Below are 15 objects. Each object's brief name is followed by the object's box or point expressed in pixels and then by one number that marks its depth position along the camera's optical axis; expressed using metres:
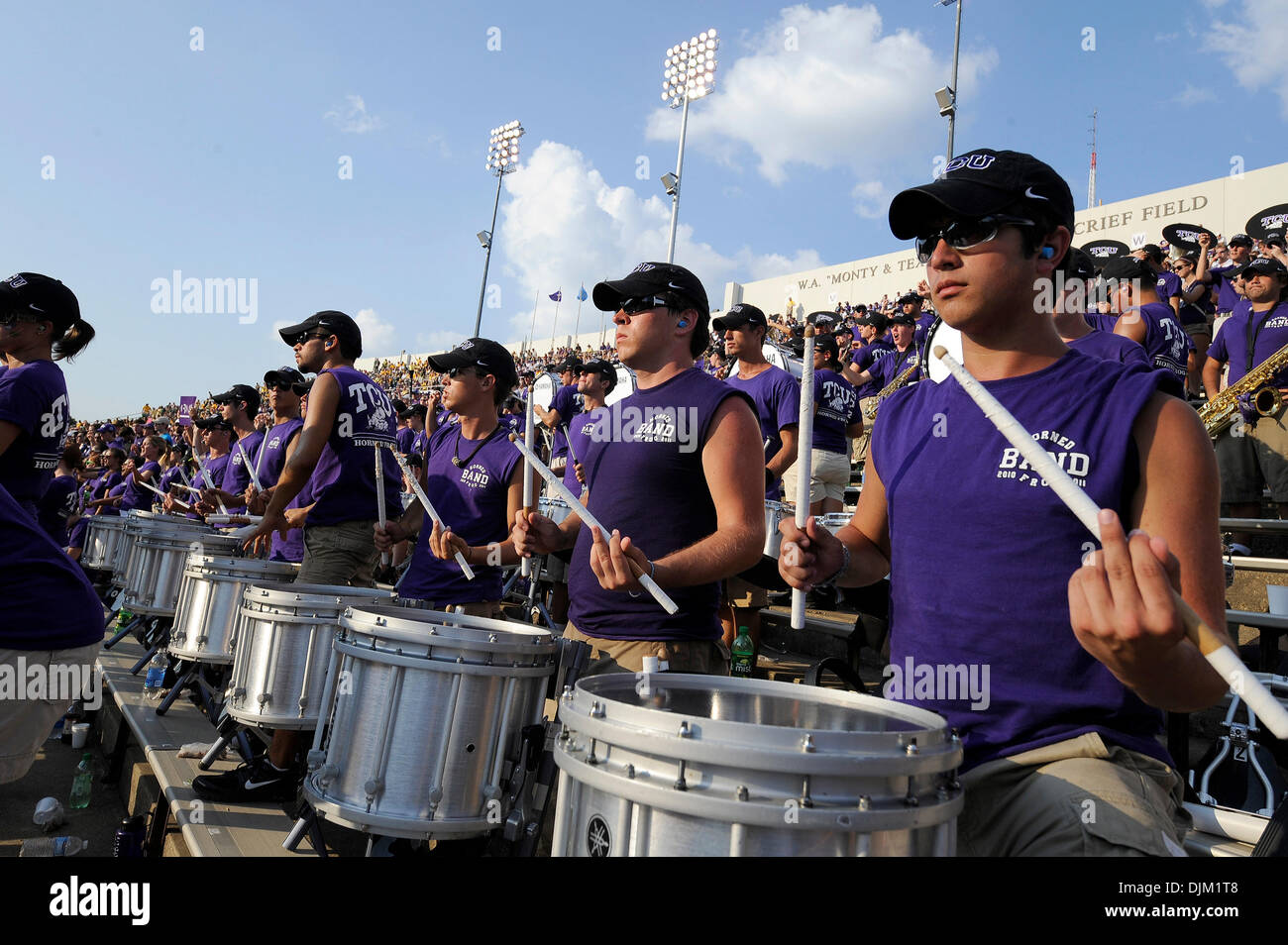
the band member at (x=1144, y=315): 6.22
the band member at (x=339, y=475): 5.28
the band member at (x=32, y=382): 3.85
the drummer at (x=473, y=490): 4.68
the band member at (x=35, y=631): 3.06
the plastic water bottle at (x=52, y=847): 4.37
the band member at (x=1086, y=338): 4.68
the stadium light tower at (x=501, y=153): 37.41
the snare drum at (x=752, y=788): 1.43
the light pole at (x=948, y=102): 19.41
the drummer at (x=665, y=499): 3.01
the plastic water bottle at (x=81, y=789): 5.95
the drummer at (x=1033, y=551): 1.58
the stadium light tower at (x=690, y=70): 30.70
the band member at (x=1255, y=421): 7.67
